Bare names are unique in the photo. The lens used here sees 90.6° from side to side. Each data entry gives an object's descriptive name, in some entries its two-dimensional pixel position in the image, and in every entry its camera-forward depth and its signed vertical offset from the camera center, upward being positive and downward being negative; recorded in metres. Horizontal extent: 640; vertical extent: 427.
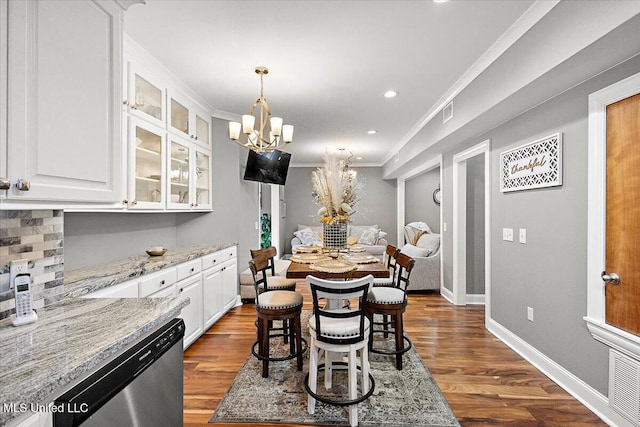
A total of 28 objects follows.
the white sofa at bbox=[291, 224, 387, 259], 7.43 -0.65
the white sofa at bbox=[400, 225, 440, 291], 5.08 -0.96
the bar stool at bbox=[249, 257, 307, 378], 2.45 -0.78
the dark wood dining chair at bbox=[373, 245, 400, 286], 3.19 -0.69
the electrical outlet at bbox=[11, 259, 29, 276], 1.27 -0.22
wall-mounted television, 4.53 +0.69
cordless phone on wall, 1.21 -0.32
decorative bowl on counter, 2.96 -0.36
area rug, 2.03 -1.31
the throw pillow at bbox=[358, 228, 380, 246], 7.88 -0.60
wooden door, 1.78 +0.01
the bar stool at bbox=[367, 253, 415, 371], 2.56 -0.73
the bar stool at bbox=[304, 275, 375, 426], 1.94 -0.76
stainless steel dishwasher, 0.84 -0.55
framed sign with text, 2.47 +0.42
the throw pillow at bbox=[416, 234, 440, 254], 5.30 -0.50
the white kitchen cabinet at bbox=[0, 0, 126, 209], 1.03 +0.42
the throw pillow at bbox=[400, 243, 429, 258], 5.23 -0.65
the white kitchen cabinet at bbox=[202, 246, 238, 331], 3.41 -0.84
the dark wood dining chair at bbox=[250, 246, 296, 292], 2.90 -0.66
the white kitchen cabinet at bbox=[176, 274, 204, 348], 2.91 -0.93
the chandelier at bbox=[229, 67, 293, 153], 2.80 +0.76
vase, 3.09 -0.22
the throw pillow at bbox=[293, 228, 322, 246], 8.13 -0.62
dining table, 2.28 -0.43
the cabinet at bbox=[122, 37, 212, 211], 2.56 +0.72
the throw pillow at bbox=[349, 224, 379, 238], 8.80 -0.45
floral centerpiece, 2.84 +0.18
